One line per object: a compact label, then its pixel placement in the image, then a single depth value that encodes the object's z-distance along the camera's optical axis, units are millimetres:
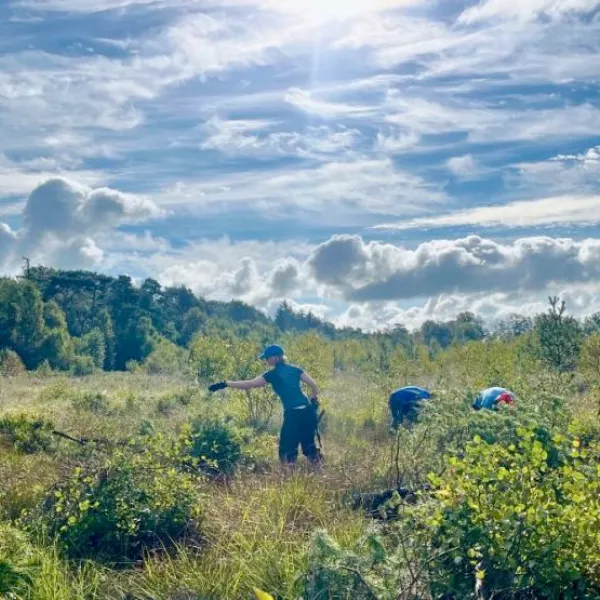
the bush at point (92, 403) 14414
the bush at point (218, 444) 8633
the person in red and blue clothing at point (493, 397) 8219
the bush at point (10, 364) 31772
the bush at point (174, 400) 16203
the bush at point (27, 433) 9844
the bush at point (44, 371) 32000
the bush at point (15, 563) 5172
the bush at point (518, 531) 4234
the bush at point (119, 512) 6207
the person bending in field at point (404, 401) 10703
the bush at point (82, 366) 39500
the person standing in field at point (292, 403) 9523
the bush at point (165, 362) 38594
